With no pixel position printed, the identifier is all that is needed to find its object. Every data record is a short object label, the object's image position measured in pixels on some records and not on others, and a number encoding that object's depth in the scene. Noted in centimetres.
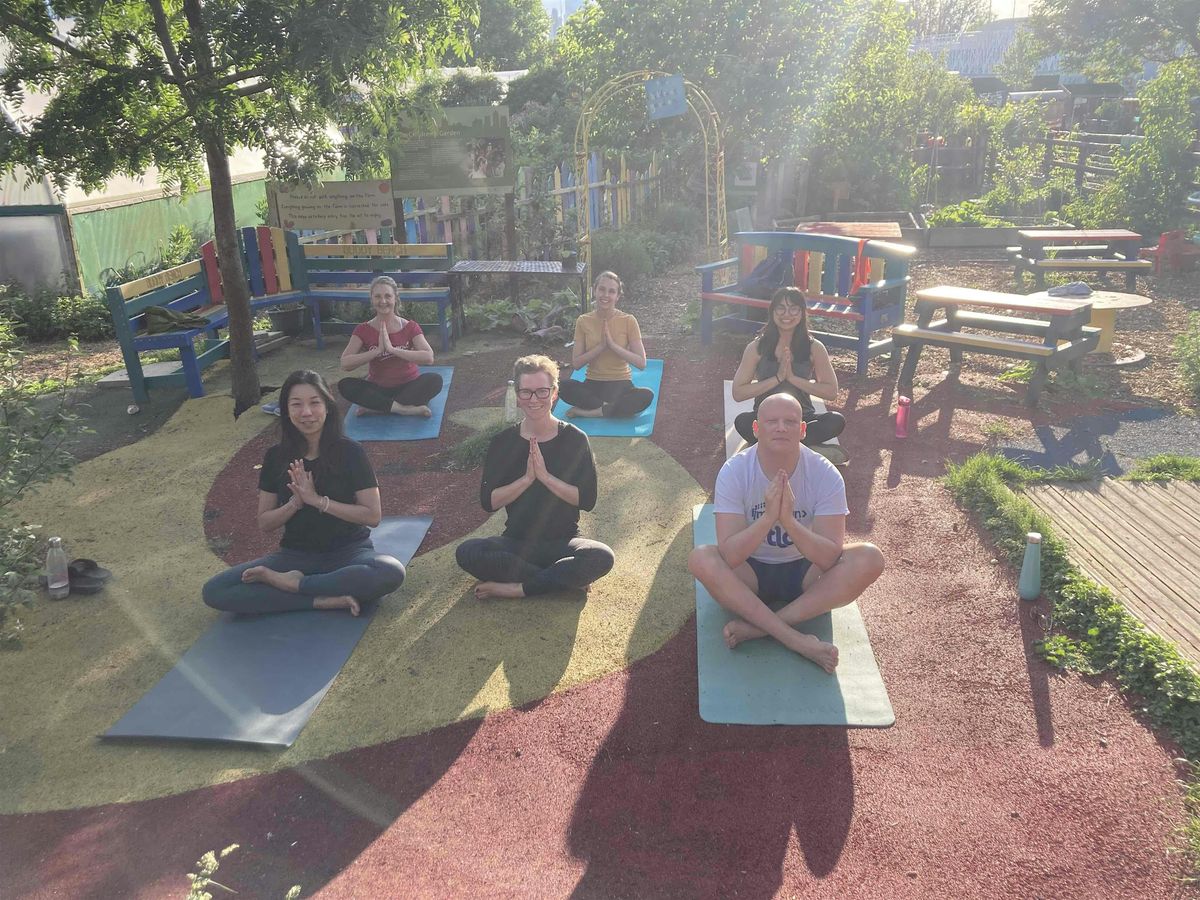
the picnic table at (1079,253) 1225
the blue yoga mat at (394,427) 784
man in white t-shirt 428
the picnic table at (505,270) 1100
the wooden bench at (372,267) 1071
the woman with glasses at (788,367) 647
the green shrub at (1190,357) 843
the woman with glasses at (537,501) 489
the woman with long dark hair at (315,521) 486
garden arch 1170
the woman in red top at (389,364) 788
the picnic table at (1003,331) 820
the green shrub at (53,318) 1167
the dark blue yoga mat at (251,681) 407
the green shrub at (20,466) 493
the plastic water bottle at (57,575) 535
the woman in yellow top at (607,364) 792
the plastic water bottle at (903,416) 750
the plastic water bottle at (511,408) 751
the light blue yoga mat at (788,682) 405
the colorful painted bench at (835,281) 928
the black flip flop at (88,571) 547
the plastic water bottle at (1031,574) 492
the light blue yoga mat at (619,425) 786
